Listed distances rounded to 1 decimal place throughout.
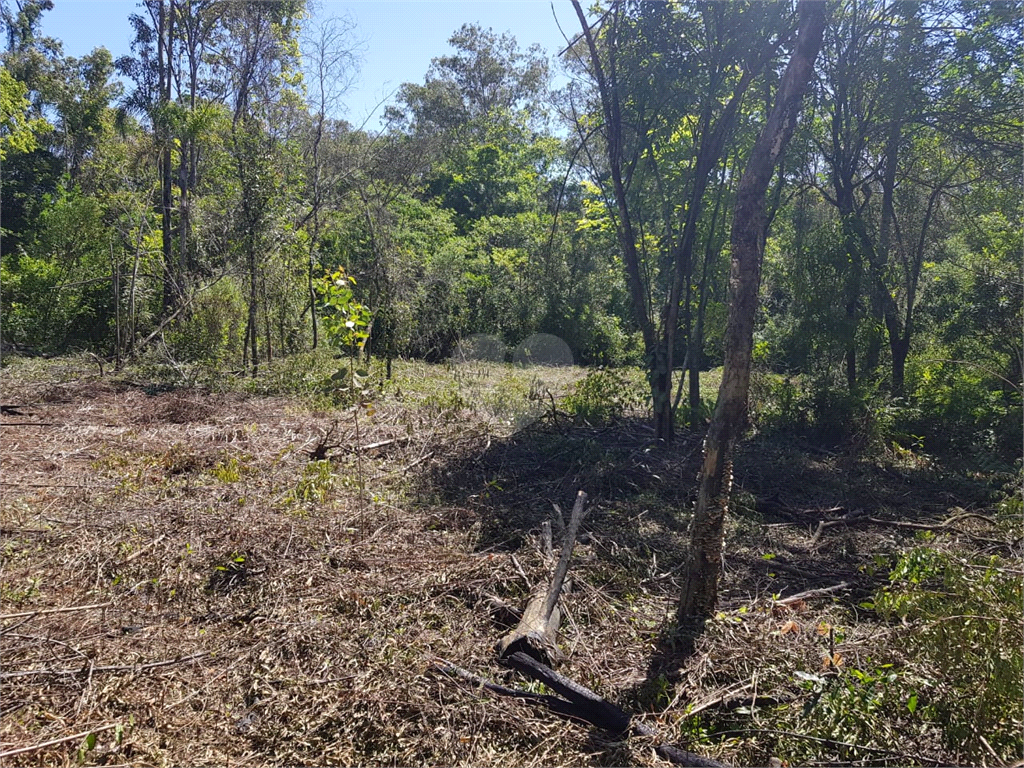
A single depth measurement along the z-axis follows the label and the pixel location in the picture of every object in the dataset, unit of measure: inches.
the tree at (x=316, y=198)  482.0
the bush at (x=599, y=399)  315.0
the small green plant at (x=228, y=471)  210.5
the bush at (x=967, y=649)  92.2
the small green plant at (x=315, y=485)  198.7
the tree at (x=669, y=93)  270.4
